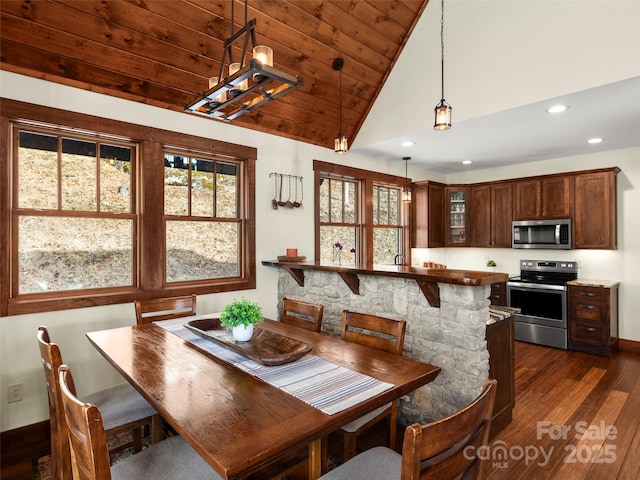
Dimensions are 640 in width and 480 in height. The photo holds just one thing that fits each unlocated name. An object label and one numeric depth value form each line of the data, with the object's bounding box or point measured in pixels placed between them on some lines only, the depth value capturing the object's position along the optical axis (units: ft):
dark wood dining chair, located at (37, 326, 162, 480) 5.64
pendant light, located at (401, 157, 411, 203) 17.37
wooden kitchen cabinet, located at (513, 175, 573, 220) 16.78
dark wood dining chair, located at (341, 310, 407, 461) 6.48
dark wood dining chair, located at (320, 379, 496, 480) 3.18
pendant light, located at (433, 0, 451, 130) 8.59
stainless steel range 15.89
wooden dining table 3.72
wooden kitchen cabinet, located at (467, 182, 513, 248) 18.97
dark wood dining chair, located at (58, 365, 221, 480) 3.63
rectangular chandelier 5.48
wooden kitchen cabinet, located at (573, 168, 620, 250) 15.55
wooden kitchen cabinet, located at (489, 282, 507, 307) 17.65
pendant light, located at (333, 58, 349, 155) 11.55
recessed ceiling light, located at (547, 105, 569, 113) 10.71
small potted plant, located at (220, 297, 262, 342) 6.87
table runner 4.68
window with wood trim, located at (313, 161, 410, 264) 15.70
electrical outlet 8.49
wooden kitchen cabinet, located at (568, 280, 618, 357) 14.83
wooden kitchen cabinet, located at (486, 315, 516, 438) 8.48
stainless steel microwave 16.70
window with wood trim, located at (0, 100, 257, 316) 8.81
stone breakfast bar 7.73
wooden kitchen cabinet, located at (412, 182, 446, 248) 19.25
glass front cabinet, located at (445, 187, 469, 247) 20.45
